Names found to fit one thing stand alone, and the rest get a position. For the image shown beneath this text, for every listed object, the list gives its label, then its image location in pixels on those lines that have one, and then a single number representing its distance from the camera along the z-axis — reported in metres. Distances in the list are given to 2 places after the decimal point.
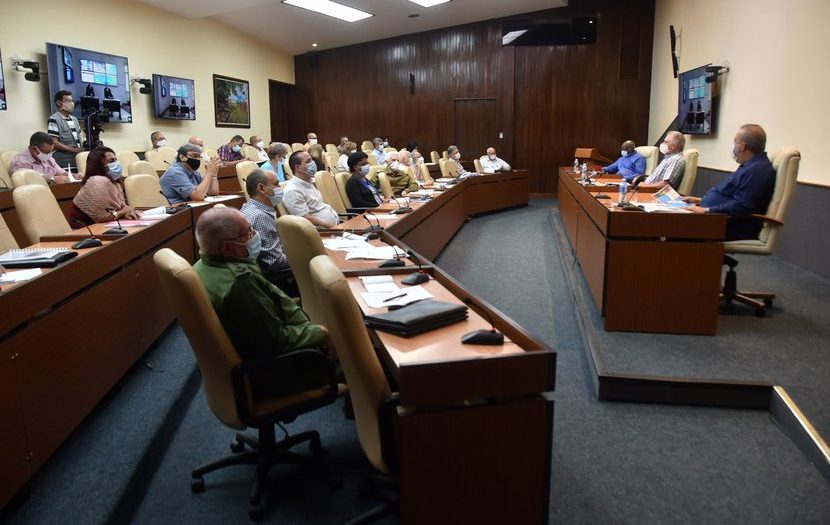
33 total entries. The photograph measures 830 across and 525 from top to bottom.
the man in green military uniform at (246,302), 2.10
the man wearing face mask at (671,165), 5.97
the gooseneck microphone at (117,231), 3.34
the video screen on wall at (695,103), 8.11
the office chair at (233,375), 1.98
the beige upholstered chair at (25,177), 4.84
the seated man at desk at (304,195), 4.50
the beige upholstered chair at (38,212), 3.60
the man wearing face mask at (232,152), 10.15
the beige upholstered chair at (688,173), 5.66
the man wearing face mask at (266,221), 3.64
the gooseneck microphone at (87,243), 2.94
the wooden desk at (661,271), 3.61
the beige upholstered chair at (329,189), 5.76
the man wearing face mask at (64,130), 7.08
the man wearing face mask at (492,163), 11.08
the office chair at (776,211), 3.87
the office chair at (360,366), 1.69
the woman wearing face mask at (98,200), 4.09
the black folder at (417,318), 1.98
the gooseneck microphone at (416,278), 2.60
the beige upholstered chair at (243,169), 6.40
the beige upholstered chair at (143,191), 4.89
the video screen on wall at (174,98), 9.34
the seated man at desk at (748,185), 3.93
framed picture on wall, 11.25
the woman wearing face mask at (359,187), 5.86
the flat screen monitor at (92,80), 7.35
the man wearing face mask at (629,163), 8.67
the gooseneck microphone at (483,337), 1.83
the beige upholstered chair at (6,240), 3.18
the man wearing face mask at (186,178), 5.24
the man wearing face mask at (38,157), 6.24
